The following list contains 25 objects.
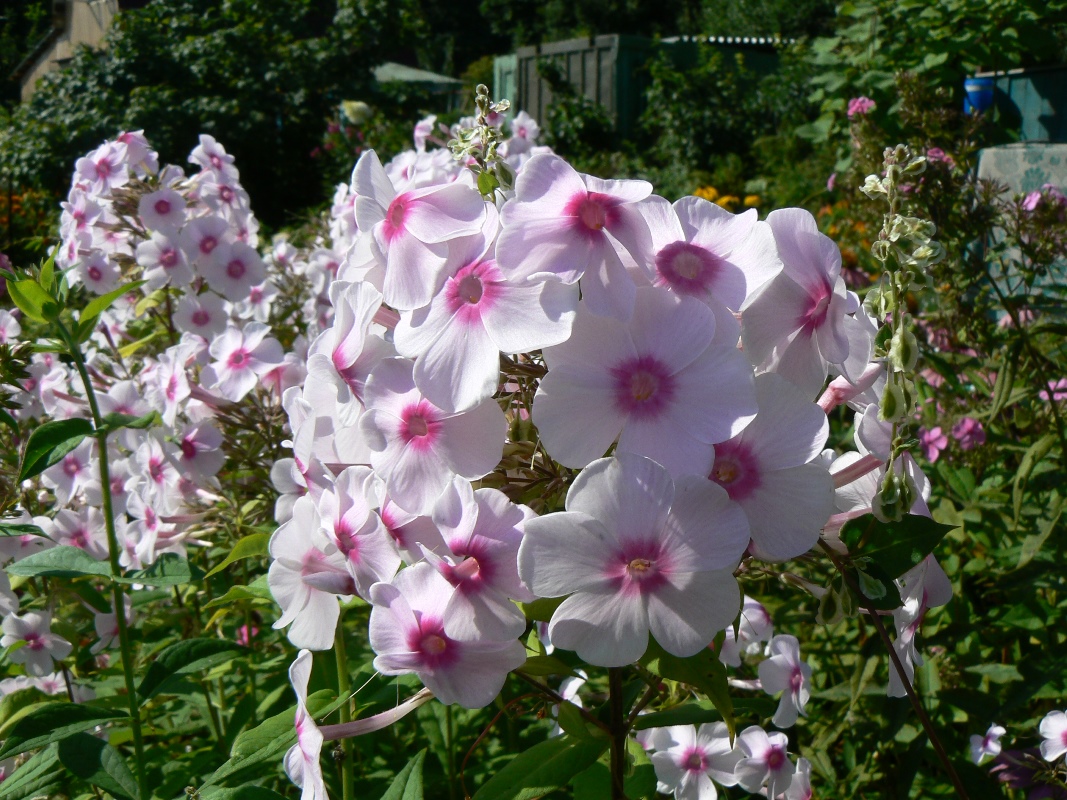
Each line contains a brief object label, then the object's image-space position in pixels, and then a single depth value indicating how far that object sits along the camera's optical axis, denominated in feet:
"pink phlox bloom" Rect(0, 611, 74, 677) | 1.32
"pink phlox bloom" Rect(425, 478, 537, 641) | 0.64
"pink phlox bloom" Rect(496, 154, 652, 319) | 0.61
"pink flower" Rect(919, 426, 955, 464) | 1.95
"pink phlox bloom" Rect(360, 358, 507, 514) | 0.64
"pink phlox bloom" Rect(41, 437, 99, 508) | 1.48
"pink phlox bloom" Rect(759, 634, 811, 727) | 1.12
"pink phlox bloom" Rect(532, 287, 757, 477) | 0.59
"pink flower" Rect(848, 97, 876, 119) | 2.74
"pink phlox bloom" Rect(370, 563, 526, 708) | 0.67
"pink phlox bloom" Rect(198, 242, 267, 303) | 1.75
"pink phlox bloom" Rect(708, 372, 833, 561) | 0.61
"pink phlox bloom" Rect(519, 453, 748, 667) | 0.58
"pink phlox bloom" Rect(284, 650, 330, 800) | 0.75
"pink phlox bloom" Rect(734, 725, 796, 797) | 1.18
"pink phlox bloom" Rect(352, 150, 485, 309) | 0.64
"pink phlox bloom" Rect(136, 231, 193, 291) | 1.69
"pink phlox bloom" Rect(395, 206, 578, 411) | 0.60
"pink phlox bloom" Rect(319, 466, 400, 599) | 0.69
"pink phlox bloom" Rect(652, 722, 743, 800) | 1.15
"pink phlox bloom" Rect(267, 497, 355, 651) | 0.73
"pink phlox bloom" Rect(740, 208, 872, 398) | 0.65
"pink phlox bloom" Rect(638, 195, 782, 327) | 0.63
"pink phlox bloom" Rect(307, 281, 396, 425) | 0.69
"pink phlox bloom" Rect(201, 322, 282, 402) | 1.37
